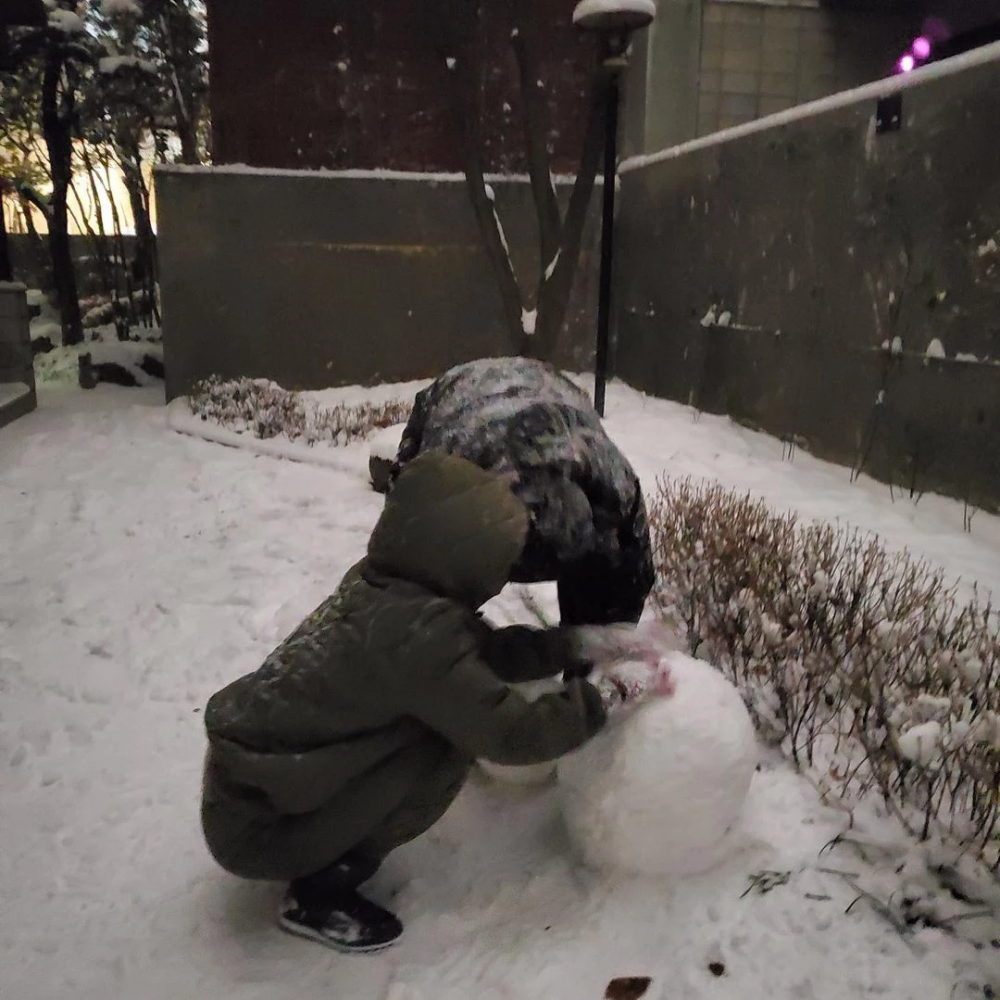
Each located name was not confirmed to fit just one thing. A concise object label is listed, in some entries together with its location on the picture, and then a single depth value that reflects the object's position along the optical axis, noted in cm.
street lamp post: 620
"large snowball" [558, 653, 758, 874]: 213
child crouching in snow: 184
